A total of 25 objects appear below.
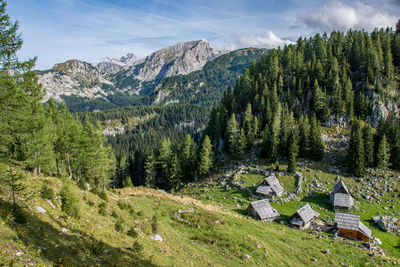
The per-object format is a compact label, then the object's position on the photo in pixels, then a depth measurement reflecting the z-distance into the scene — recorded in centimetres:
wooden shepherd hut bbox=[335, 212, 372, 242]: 4142
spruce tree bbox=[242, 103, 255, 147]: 8162
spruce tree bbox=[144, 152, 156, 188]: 8281
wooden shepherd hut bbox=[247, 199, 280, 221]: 4585
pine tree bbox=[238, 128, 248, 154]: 7881
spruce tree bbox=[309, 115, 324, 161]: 6994
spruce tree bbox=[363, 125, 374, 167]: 6556
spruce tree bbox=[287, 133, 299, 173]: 6556
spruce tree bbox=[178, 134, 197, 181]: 8272
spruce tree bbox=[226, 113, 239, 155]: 8119
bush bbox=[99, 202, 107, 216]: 2458
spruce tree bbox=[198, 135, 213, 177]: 7619
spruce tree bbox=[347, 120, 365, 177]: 6280
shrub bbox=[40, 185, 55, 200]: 2116
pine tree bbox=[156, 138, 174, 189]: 8156
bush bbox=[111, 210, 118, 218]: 2550
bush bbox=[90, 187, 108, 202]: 3058
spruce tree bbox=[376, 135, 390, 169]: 6397
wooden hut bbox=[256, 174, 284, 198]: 5742
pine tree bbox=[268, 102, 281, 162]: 7231
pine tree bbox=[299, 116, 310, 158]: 7206
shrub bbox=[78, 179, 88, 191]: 3138
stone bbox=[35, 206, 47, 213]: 1837
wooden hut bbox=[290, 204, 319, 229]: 4375
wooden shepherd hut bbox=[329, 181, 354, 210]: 5231
